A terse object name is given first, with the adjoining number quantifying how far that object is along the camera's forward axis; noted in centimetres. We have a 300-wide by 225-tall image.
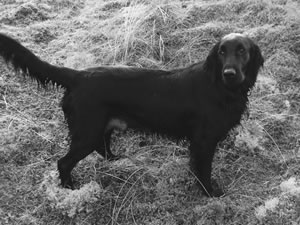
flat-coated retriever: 323
